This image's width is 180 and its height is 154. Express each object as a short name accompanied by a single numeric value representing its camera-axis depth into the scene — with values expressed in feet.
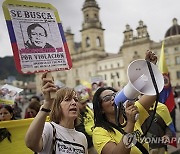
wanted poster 6.97
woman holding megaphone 6.89
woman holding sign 6.21
